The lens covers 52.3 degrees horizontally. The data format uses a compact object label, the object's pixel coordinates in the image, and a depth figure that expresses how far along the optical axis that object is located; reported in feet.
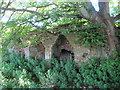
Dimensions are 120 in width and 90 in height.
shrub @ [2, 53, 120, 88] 13.91
